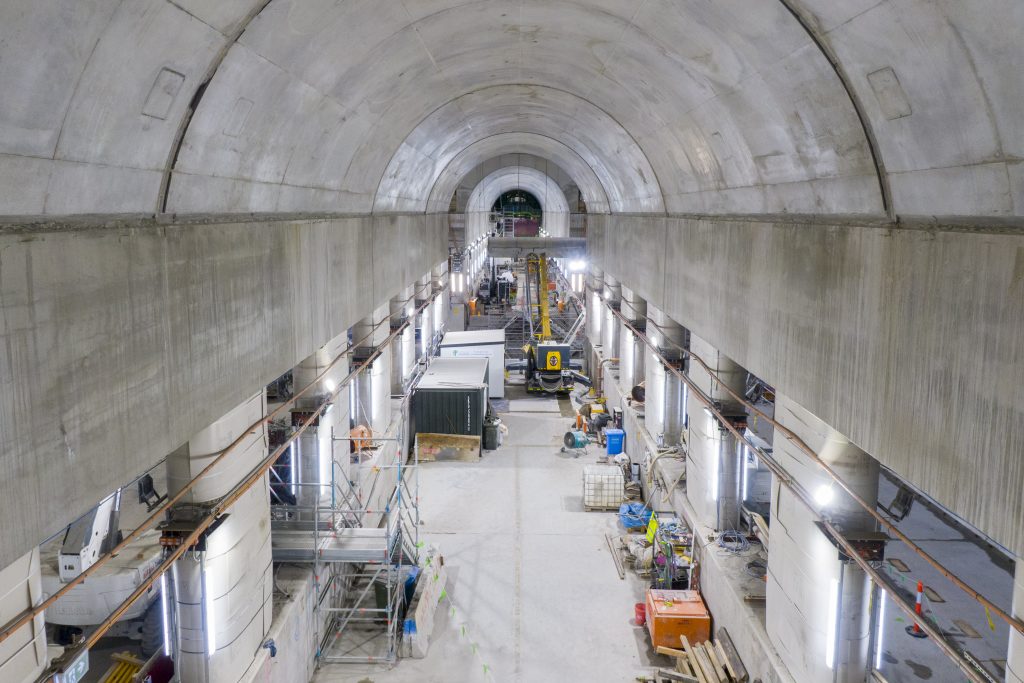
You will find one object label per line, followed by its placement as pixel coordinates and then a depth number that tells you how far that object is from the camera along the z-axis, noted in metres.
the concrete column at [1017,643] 5.02
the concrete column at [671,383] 16.34
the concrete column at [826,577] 7.94
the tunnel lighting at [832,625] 7.99
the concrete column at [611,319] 23.58
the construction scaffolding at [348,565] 11.00
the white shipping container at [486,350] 25.41
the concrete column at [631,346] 20.51
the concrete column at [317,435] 12.49
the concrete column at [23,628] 5.03
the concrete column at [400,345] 20.38
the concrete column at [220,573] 7.79
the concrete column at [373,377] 16.67
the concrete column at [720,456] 12.59
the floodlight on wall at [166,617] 7.90
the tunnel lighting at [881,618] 7.99
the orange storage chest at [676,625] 11.41
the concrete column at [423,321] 24.85
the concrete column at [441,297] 28.66
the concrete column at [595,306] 27.17
